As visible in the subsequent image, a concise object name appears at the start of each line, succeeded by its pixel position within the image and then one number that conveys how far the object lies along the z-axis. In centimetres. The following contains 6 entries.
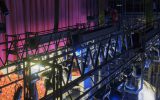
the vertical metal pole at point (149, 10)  827
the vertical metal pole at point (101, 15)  907
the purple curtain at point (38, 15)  670
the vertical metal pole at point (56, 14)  829
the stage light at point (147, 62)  588
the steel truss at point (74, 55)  235
